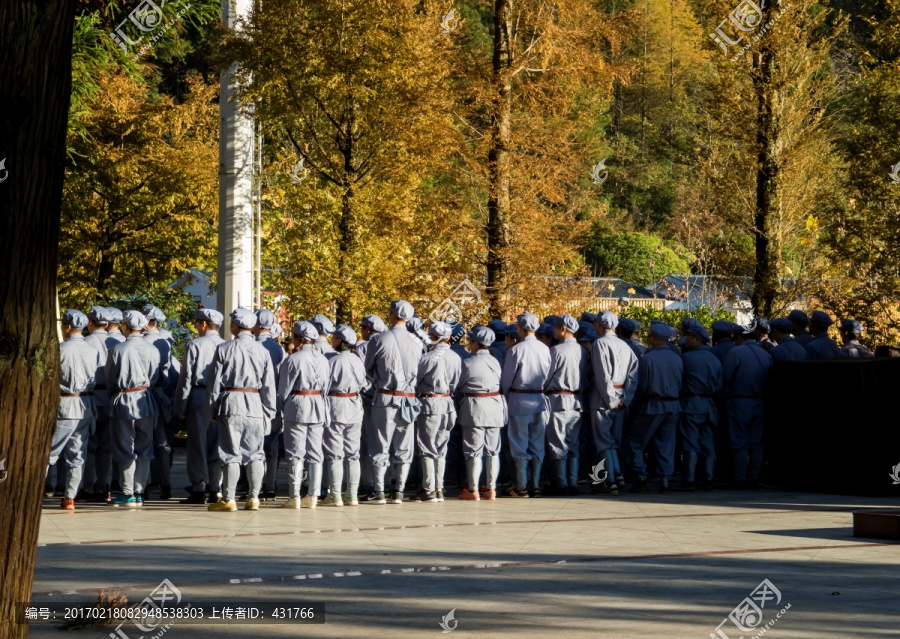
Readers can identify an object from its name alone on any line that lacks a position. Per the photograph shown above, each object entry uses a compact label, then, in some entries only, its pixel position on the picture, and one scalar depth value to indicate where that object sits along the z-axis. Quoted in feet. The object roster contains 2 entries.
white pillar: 65.26
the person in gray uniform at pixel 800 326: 58.23
